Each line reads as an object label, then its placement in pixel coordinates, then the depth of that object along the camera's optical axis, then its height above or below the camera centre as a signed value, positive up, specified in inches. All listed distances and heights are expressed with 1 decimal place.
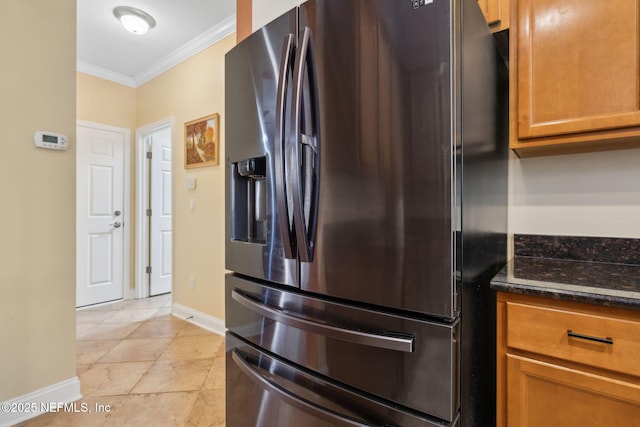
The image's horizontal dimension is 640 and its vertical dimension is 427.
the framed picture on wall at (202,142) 116.5 +27.7
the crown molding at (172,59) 110.8 +64.5
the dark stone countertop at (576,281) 32.2 -8.0
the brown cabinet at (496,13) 46.9 +30.0
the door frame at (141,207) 154.7 +3.2
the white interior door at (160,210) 159.0 +2.0
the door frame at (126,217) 153.3 -1.5
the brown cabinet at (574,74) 39.9 +18.8
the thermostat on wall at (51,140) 70.8 +16.9
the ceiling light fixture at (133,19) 100.2 +63.0
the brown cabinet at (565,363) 31.8 -16.3
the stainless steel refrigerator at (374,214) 31.0 +0.0
